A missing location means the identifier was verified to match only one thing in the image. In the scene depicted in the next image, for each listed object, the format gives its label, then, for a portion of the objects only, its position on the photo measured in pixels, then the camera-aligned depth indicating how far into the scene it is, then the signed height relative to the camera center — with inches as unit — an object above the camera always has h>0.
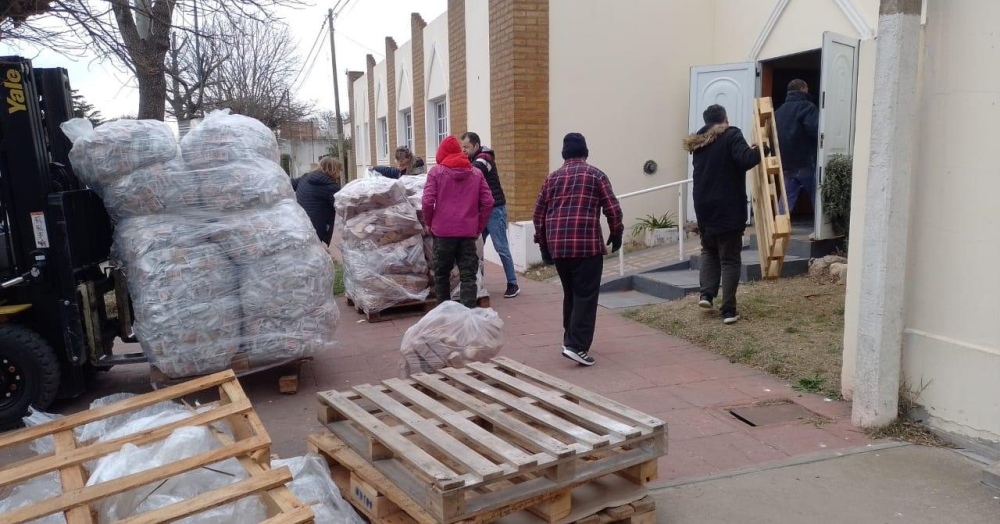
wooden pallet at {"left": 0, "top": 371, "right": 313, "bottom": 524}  106.6 -47.8
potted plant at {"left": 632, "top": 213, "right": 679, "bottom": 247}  404.8 -41.5
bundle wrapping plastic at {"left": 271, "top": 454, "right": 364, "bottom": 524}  128.3 -58.0
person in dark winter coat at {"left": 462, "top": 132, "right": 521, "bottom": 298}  315.3 -20.2
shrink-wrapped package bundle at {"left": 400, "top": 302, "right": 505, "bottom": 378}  193.8 -47.5
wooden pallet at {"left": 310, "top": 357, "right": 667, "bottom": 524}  113.6 -48.2
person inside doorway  341.7 +5.9
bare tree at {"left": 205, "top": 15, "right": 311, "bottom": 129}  861.8 +97.2
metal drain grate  184.9 -66.9
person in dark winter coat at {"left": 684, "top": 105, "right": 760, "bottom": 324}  255.4 -13.1
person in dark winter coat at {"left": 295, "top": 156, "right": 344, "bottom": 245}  341.1 -12.9
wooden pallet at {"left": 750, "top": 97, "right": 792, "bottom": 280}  295.9 -19.5
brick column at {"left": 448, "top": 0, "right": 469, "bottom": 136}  481.1 +58.9
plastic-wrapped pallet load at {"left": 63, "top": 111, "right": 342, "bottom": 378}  190.4 -20.5
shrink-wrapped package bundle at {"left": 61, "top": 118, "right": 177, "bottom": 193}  189.8 +5.4
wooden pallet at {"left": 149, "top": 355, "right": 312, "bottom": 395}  198.4 -56.7
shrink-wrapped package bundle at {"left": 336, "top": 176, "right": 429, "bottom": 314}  296.4 -31.3
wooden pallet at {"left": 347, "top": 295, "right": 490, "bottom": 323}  300.4 -61.9
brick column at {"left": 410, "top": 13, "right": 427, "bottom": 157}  625.3 +61.4
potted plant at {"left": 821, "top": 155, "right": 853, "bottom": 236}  318.7 -17.3
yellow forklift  184.7 -21.1
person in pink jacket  269.9 -16.2
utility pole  1058.7 +106.6
